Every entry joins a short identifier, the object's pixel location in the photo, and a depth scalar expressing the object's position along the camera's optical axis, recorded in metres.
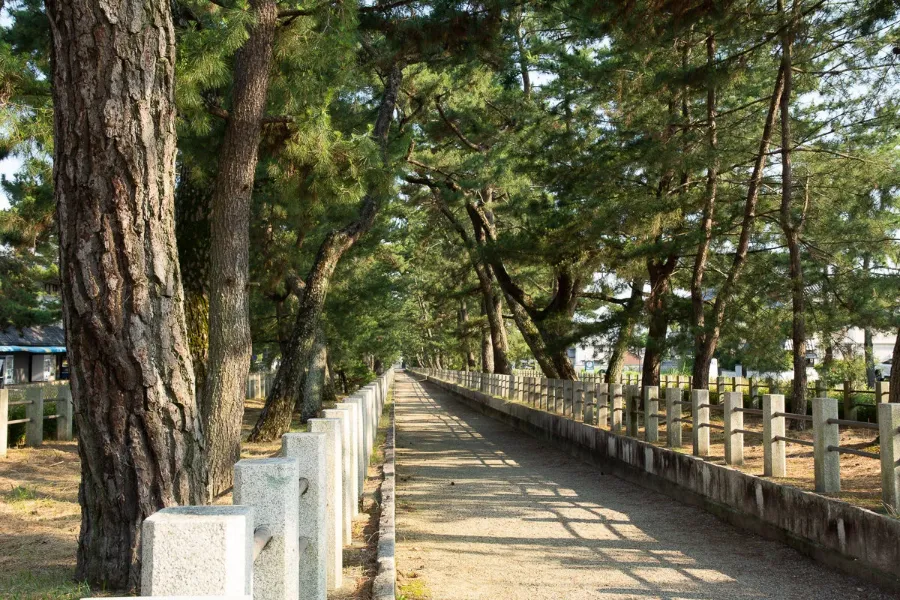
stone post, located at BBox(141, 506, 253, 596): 2.19
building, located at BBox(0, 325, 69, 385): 36.69
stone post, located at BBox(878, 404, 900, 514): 6.74
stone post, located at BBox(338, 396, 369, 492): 8.40
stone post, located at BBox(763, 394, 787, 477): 8.84
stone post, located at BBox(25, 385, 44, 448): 13.87
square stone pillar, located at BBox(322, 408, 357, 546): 6.58
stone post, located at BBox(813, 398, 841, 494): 7.68
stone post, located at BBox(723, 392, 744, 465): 9.70
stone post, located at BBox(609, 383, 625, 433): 14.35
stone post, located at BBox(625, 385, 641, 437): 13.55
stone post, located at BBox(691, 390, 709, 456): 10.56
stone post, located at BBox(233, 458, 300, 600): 3.27
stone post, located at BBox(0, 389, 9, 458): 12.38
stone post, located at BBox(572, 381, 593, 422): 17.28
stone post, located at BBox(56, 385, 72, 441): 15.04
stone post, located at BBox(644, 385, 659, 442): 12.38
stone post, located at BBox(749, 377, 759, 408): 21.39
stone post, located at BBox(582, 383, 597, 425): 16.27
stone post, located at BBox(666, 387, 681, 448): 11.60
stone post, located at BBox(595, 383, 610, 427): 15.59
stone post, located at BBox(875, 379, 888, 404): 15.14
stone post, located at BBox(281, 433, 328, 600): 4.31
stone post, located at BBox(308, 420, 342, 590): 5.30
